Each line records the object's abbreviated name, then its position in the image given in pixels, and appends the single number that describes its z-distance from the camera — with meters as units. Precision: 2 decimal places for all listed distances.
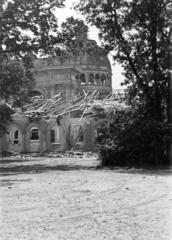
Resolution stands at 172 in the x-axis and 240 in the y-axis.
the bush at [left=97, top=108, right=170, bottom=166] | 18.83
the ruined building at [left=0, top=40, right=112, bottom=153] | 34.94
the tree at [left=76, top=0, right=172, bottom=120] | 19.20
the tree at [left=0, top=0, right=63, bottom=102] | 19.19
